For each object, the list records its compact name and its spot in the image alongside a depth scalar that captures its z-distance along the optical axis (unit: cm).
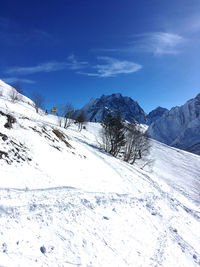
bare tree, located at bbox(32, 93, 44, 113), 4958
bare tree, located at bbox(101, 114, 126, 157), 2417
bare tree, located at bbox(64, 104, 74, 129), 4178
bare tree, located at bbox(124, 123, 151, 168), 2567
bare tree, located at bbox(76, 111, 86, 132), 4460
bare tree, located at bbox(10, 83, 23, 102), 4734
